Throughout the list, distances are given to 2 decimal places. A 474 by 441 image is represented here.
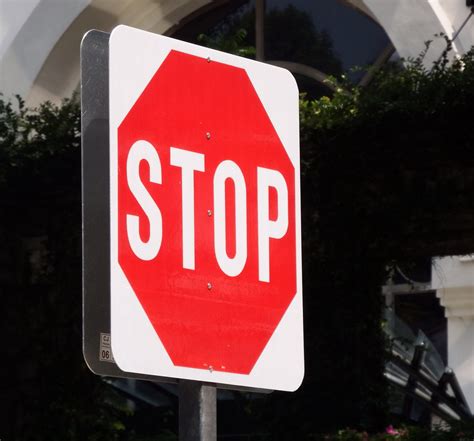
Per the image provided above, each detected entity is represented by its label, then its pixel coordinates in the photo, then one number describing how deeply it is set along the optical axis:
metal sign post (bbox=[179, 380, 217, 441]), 3.78
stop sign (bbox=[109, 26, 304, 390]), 3.88
